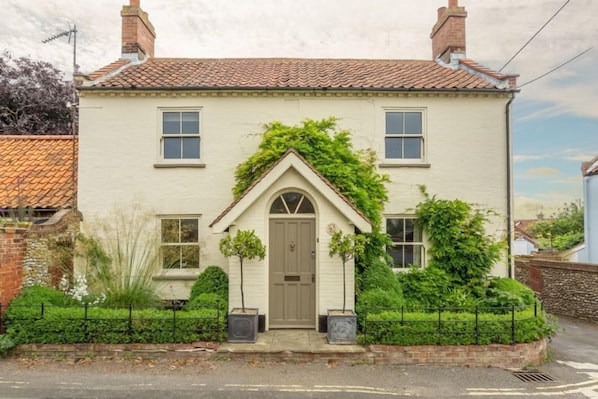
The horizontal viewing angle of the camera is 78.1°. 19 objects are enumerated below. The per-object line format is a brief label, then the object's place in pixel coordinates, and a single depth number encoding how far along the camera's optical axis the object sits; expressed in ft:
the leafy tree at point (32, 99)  74.43
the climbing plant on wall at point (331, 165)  31.91
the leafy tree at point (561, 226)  98.06
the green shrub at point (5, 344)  25.16
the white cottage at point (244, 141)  35.73
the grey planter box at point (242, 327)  26.68
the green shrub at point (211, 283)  31.60
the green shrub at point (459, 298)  31.43
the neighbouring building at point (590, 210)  65.87
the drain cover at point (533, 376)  23.73
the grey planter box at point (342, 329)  26.61
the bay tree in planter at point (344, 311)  26.66
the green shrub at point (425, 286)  33.24
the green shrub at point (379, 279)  30.66
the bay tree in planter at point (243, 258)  26.73
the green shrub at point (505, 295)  28.99
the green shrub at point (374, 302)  27.66
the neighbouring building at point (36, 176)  35.78
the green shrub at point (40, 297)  27.35
